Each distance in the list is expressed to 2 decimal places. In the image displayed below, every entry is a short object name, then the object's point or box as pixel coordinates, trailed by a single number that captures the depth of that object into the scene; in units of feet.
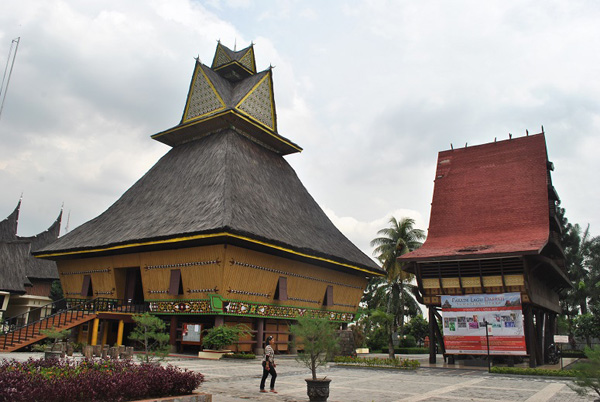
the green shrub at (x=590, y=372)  27.45
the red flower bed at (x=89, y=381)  22.63
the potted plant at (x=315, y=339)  34.06
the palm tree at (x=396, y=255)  128.98
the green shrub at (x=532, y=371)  51.70
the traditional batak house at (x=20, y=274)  122.21
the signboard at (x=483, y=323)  63.10
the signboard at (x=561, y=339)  64.23
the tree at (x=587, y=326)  119.34
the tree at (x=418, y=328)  133.39
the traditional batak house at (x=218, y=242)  70.90
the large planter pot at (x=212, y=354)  65.10
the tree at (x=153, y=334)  39.52
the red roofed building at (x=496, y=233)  64.90
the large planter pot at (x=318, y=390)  30.99
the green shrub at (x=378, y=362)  56.65
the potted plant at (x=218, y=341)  65.05
